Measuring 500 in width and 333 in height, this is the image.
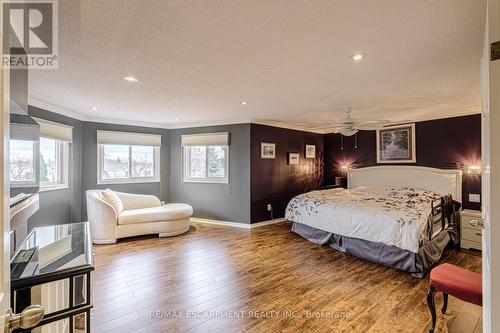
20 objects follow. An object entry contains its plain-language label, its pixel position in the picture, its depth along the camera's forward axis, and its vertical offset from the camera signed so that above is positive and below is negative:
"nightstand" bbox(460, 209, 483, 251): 3.87 -1.08
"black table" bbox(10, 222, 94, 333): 1.03 -0.50
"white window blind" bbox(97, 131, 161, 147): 5.35 +0.65
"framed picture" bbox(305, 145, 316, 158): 6.73 +0.40
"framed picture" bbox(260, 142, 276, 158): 5.66 +0.37
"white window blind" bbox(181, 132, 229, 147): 5.62 +0.63
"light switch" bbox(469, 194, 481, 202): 4.46 -0.60
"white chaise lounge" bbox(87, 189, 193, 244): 4.36 -0.93
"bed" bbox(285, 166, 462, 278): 3.19 -0.77
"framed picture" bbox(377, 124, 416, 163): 5.45 +0.47
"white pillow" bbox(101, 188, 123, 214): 4.55 -0.62
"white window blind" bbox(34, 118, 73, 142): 3.93 +0.63
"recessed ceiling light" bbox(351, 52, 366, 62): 2.21 +0.99
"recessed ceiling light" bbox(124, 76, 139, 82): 2.84 +1.02
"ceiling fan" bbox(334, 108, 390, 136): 4.18 +0.68
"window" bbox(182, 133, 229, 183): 5.71 +0.21
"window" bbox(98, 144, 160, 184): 5.50 +0.06
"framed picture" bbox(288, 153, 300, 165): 6.29 +0.20
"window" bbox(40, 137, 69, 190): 4.25 +0.07
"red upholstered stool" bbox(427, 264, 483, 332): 1.83 -0.93
